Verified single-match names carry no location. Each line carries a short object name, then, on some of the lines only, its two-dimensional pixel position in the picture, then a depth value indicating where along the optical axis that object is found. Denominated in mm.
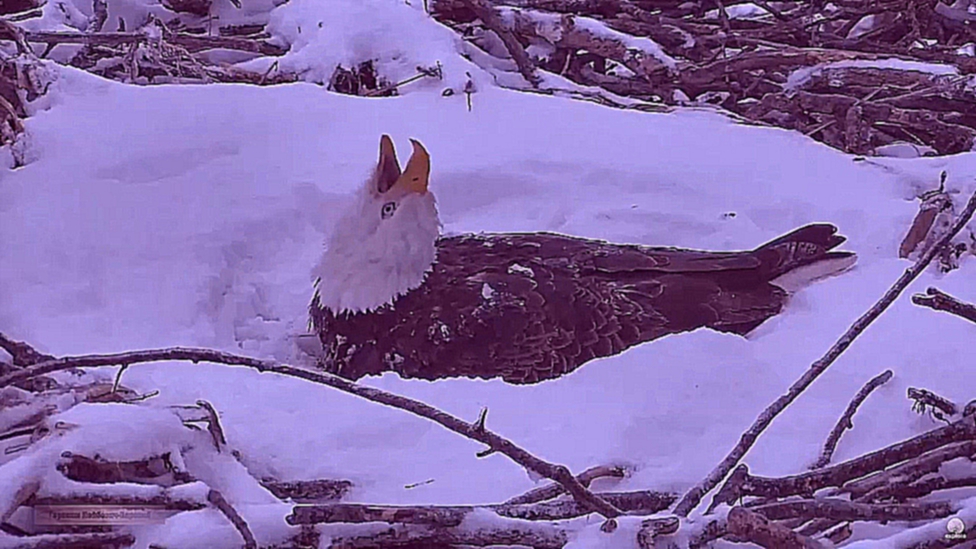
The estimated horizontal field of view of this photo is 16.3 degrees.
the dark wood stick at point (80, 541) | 3174
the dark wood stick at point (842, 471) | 3199
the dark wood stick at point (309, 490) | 3291
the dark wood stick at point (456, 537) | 3137
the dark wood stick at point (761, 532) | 2817
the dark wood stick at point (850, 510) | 3044
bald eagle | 3821
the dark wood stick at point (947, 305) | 3245
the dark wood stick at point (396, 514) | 3103
